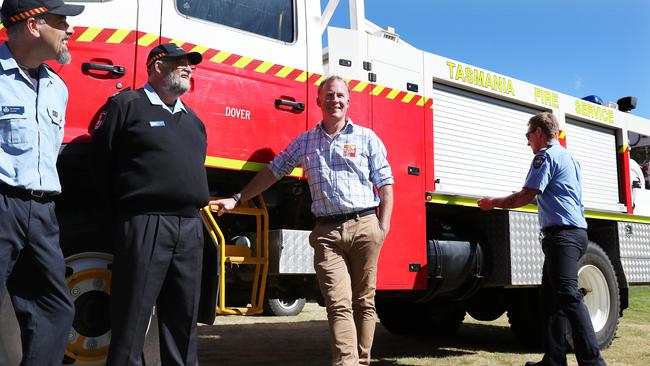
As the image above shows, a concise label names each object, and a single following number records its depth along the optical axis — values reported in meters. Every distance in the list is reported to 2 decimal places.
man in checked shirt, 4.00
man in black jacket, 3.18
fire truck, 3.55
